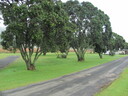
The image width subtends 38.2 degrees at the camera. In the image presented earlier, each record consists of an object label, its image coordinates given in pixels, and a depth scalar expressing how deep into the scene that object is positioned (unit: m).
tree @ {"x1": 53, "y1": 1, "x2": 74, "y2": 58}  21.52
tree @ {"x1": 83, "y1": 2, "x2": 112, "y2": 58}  38.87
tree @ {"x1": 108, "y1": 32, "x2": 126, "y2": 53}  100.19
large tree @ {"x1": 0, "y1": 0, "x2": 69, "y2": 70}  18.55
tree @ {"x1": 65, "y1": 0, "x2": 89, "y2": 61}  38.30
